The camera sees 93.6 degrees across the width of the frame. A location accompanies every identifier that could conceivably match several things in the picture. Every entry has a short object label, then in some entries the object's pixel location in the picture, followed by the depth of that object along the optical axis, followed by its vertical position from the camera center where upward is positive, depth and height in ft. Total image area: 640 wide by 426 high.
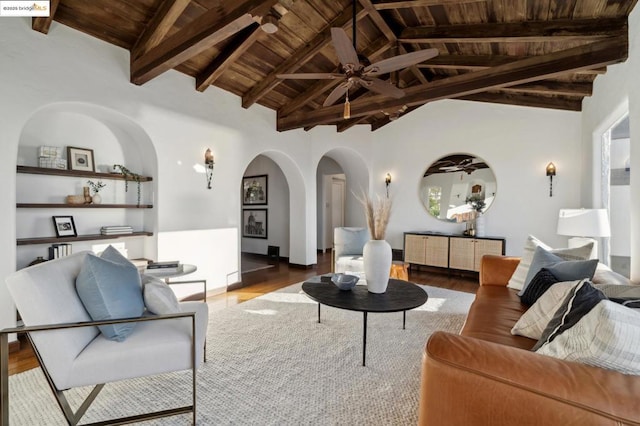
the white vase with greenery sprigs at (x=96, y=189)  10.70 +0.67
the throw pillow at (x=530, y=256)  8.22 -1.25
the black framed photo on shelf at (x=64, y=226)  10.04 -0.65
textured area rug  5.63 -3.86
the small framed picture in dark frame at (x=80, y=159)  10.39 +1.70
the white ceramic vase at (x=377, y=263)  8.25 -1.50
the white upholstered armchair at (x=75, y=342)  4.66 -2.35
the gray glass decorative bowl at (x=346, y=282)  8.48 -2.06
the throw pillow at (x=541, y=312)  5.19 -1.85
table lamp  9.96 -0.42
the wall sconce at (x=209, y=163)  13.32 +2.01
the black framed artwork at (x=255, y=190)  23.77 +1.52
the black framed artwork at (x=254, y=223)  23.80 -1.20
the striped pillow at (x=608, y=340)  2.89 -1.29
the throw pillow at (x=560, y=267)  6.87 -1.36
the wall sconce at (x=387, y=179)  20.82 +2.11
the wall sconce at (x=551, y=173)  15.62 +1.98
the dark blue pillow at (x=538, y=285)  6.88 -1.75
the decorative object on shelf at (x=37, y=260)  9.36 -1.68
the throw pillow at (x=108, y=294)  5.16 -1.54
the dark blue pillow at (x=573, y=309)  3.86 -1.34
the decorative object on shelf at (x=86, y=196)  10.51 +0.39
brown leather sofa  2.66 -1.71
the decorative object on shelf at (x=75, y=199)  10.22 +0.27
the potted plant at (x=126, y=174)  11.44 +1.27
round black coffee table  7.23 -2.33
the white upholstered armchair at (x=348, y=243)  15.26 -1.73
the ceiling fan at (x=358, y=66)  7.62 +4.08
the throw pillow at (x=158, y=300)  5.91 -1.84
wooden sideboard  16.31 -2.23
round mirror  17.66 +1.38
